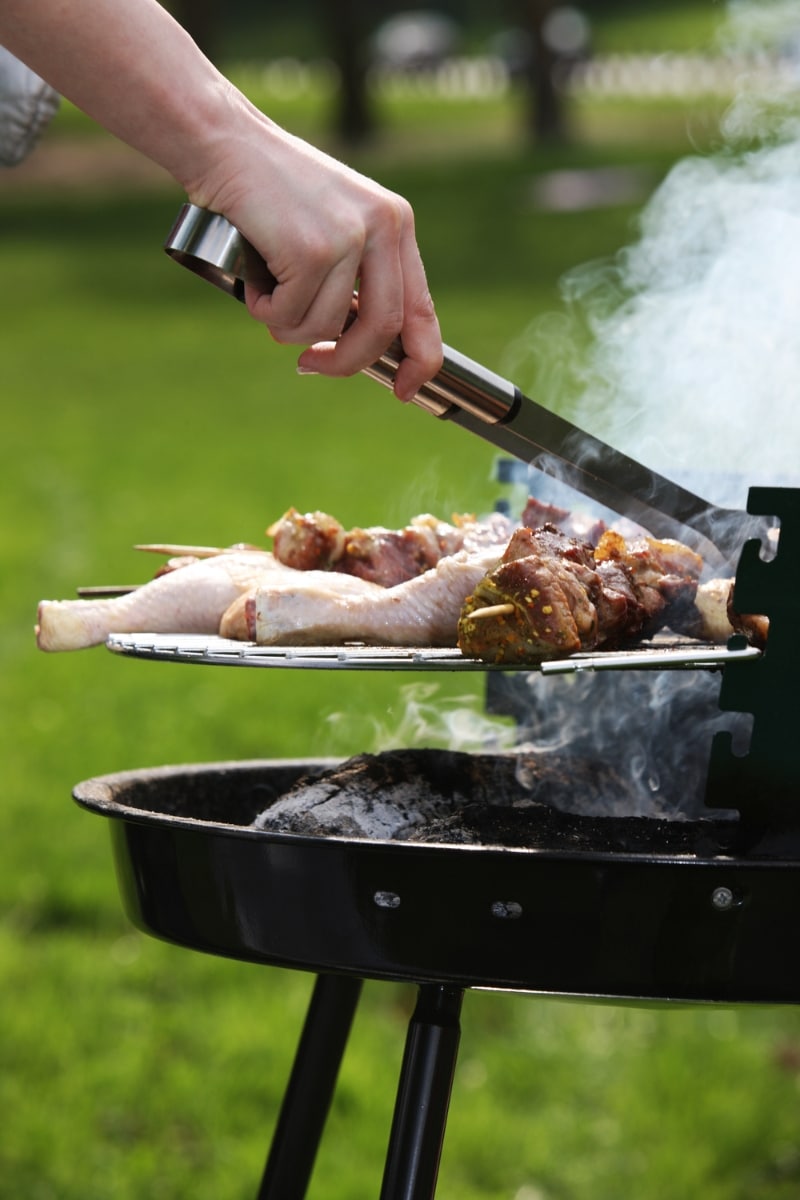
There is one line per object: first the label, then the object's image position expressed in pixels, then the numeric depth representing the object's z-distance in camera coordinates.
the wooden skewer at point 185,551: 2.14
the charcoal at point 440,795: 1.94
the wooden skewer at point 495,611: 1.66
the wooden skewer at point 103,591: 2.08
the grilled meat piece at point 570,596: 1.67
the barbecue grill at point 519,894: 1.65
